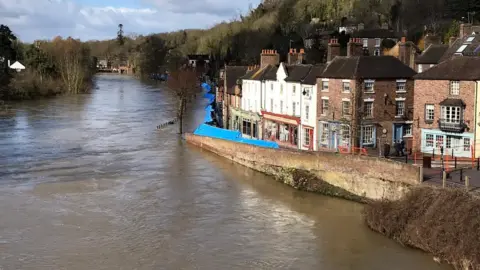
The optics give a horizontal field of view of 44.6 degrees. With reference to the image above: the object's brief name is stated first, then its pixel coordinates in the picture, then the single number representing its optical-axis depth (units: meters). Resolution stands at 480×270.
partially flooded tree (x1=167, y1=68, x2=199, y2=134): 53.08
